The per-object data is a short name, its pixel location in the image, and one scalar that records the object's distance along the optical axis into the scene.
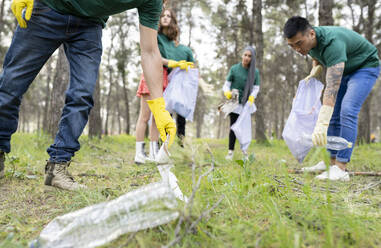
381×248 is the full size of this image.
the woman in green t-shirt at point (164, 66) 3.37
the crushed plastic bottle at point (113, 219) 0.78
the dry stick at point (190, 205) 0.79
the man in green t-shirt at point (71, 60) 1.71
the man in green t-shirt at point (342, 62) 2.37
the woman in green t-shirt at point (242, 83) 4.20
